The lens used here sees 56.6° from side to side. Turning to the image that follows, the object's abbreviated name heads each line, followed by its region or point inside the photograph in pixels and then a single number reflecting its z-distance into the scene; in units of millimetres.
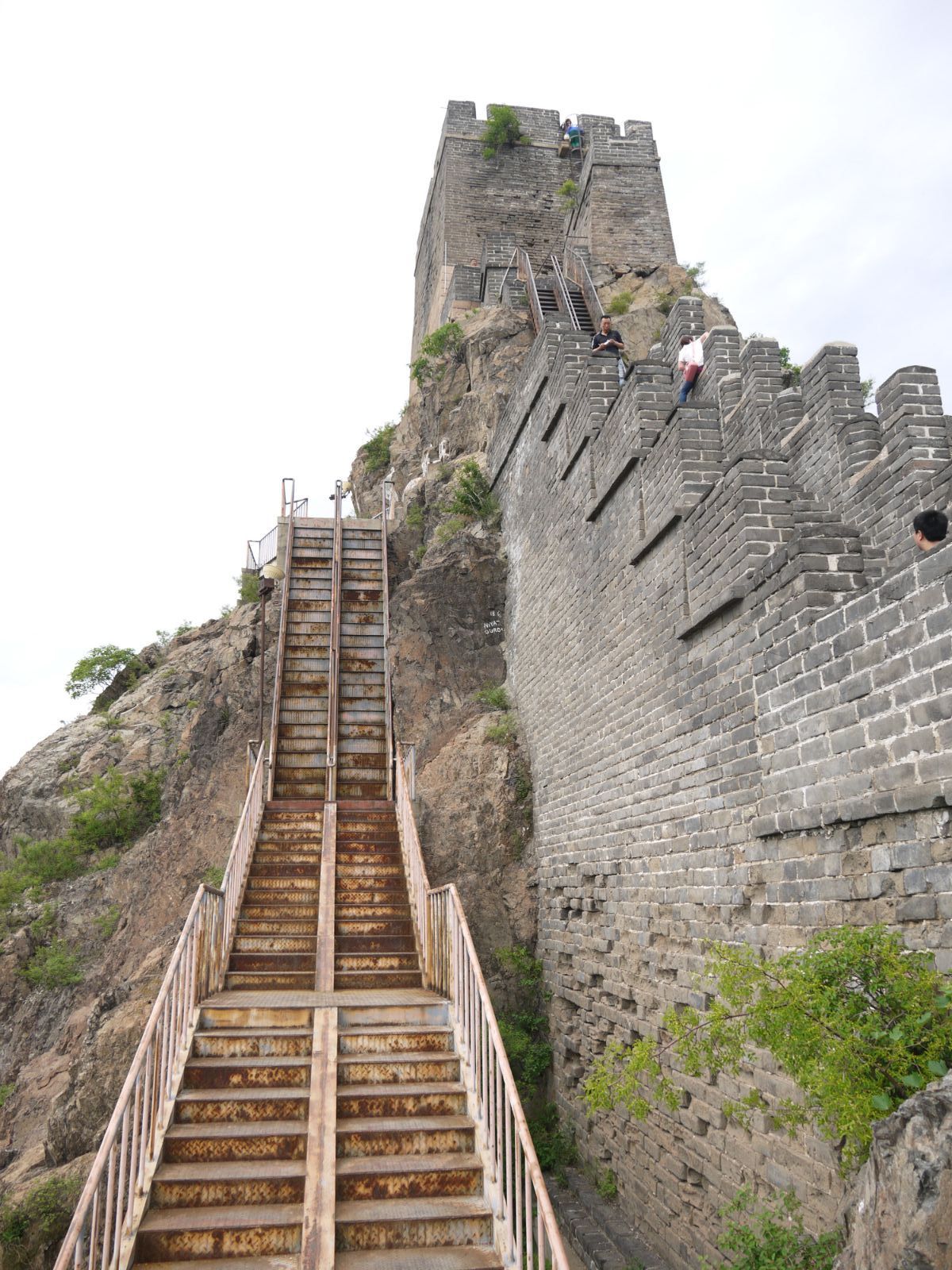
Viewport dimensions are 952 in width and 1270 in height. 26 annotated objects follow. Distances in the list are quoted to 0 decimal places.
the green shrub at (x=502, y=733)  12008
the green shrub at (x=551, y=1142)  9023
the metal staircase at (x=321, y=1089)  4832
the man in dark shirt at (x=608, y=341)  12111
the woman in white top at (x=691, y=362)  9711
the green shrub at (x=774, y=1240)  4719
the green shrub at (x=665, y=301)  16734
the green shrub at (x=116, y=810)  13812
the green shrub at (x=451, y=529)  14477
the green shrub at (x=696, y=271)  19078
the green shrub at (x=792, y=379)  9719
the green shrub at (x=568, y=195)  23477
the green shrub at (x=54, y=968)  11922
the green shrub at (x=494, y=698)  12867
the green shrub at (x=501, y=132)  24312
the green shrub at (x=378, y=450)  20125
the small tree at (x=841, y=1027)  3766
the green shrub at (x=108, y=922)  12289
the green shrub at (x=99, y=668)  18016
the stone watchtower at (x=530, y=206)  20234
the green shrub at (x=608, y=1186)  7965
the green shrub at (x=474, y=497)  14414
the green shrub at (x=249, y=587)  16641
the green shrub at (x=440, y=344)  17562
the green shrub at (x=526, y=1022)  9805
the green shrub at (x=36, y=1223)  7246
